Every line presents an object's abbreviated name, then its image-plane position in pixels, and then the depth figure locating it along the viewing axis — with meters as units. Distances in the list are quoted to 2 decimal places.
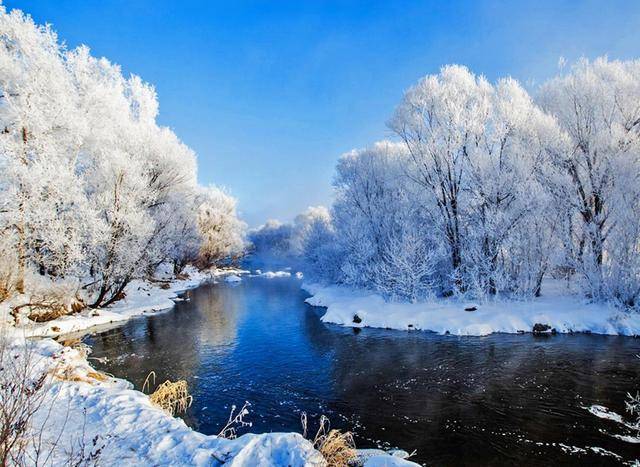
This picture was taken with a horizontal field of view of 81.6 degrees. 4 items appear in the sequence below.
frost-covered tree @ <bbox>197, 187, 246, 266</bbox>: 60.58
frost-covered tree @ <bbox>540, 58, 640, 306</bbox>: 18.73
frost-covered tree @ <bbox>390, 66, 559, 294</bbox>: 22.67
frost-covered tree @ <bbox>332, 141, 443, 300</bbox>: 24.98
